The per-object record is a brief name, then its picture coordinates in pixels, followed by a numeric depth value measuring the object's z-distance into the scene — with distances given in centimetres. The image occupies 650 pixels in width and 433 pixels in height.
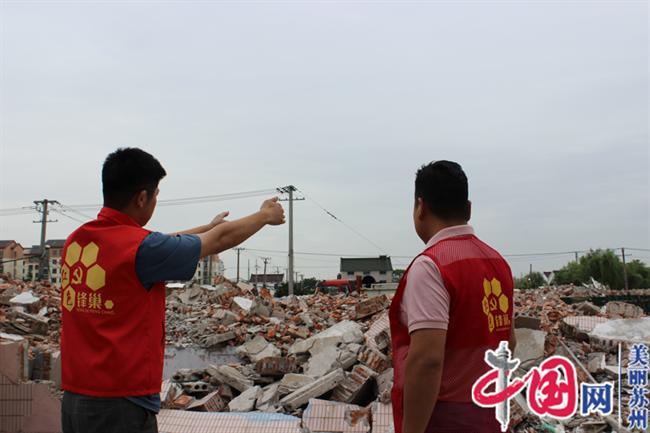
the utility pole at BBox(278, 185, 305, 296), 2644
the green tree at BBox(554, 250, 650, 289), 4244
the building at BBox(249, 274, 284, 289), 8114
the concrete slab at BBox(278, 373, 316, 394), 612
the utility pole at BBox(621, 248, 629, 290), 4034
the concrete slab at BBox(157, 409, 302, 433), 487
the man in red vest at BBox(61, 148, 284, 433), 190
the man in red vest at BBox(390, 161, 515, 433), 170
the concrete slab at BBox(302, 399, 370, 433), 502
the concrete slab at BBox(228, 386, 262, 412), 575
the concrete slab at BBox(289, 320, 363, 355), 780
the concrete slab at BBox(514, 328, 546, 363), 625
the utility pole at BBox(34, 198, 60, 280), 2586
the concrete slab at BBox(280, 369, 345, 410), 569
